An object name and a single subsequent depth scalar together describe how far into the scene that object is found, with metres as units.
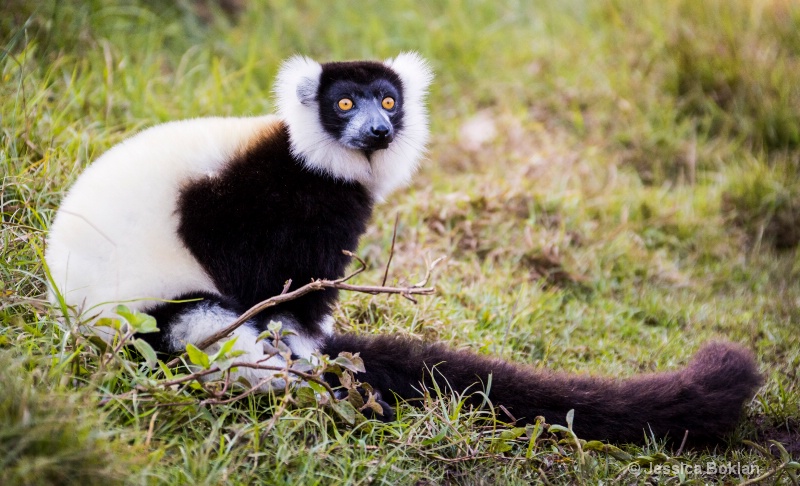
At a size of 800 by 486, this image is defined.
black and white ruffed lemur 5.69
